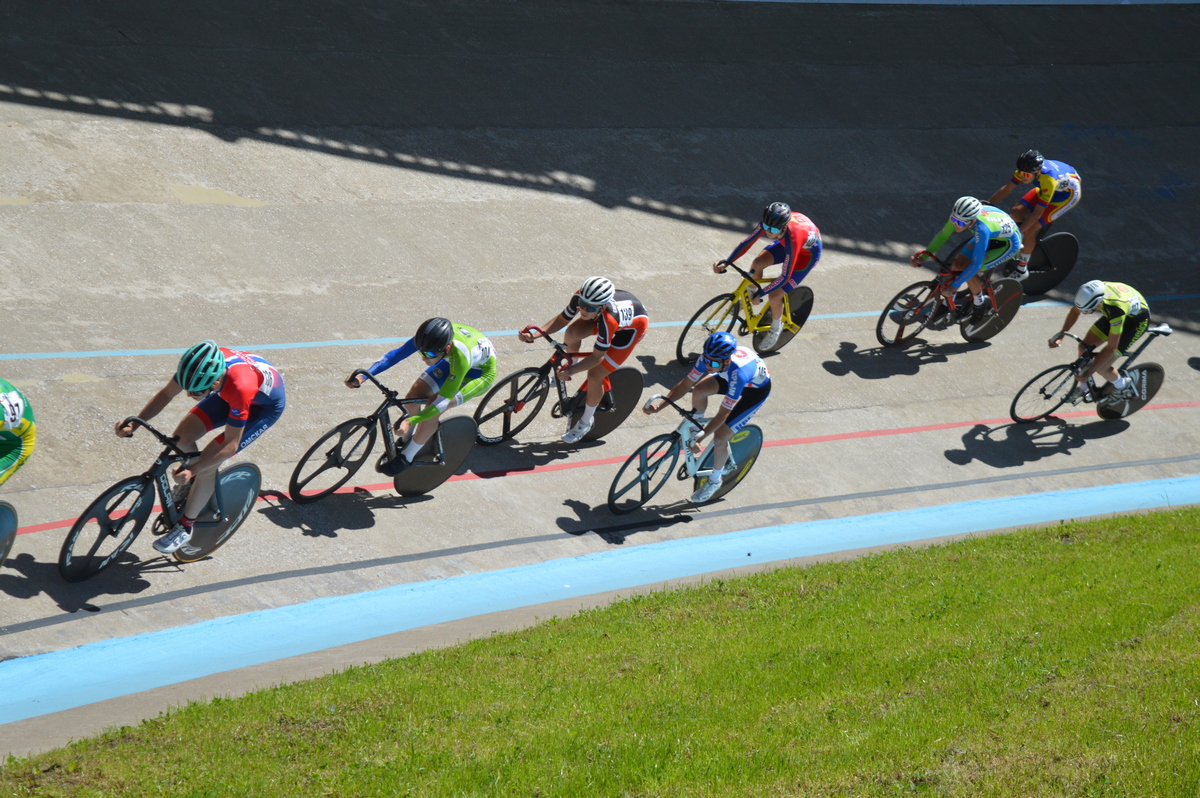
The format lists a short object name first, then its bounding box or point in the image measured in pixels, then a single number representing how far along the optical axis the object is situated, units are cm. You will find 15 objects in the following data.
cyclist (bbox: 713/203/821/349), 2237
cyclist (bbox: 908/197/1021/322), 2456
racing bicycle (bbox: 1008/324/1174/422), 2459
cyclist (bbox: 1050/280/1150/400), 2262
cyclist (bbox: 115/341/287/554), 1328
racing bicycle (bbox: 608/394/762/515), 1887
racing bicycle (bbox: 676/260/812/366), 2366
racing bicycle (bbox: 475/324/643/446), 1995
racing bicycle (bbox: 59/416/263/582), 1421
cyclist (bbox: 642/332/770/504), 1769
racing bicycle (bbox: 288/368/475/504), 1695
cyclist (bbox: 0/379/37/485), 1259
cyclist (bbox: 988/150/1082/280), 2794
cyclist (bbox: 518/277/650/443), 1850
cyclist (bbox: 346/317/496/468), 1589
